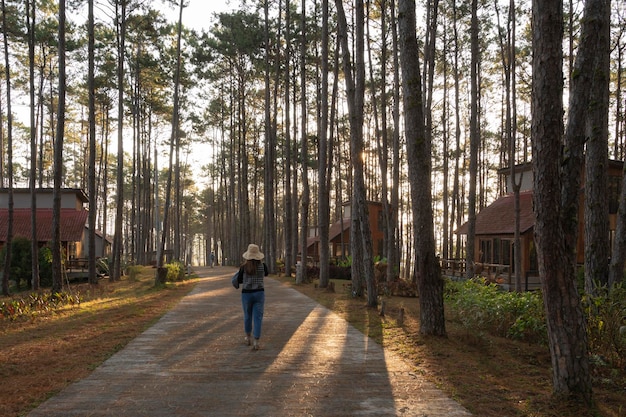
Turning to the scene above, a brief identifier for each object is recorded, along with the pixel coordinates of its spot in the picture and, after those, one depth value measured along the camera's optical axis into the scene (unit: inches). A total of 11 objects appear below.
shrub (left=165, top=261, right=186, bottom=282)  954.8
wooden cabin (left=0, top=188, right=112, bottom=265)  1226.7
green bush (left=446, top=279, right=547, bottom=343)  349.7
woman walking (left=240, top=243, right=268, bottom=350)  315.4
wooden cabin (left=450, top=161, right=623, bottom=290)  971.3
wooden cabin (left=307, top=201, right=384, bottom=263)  1681.8
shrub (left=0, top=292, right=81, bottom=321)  466.9
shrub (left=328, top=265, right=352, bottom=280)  1127.5
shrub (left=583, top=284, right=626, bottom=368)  270.5
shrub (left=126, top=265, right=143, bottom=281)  1037.7
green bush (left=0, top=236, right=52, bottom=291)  940.6
